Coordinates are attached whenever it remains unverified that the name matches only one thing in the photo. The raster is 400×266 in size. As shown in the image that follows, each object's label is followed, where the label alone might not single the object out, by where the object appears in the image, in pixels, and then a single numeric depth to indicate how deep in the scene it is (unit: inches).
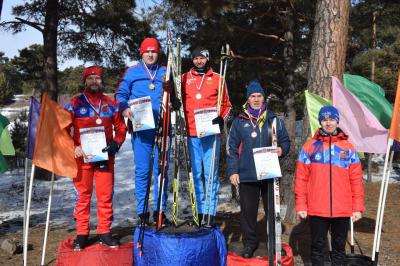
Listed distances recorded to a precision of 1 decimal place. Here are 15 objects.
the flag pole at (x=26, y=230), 163.2
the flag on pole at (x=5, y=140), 179.6
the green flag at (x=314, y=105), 191.3
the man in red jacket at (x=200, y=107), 180.4
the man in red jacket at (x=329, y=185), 151.6
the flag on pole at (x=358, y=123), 184.2
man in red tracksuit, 165.0
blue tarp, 152.7
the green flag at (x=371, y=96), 195.3
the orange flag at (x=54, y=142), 161.3
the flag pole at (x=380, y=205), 165.3
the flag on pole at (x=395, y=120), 164.1
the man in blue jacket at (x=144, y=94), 176.1
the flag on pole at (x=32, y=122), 172.1
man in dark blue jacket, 161.8
